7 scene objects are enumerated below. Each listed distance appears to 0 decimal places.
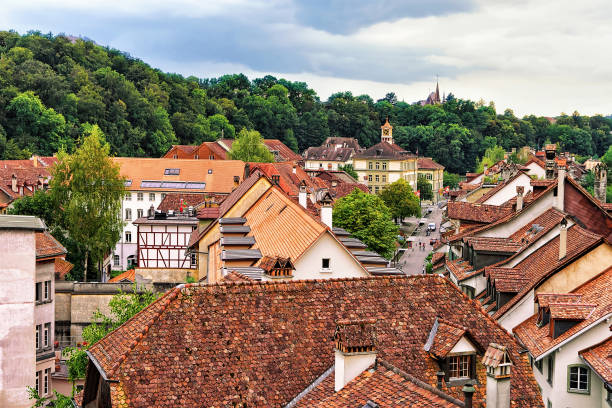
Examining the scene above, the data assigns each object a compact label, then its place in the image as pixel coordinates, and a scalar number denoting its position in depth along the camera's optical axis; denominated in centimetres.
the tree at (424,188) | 16000
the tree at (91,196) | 6375
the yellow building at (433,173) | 17138
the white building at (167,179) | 8169
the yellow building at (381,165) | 14988
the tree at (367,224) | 6594
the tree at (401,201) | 10800
